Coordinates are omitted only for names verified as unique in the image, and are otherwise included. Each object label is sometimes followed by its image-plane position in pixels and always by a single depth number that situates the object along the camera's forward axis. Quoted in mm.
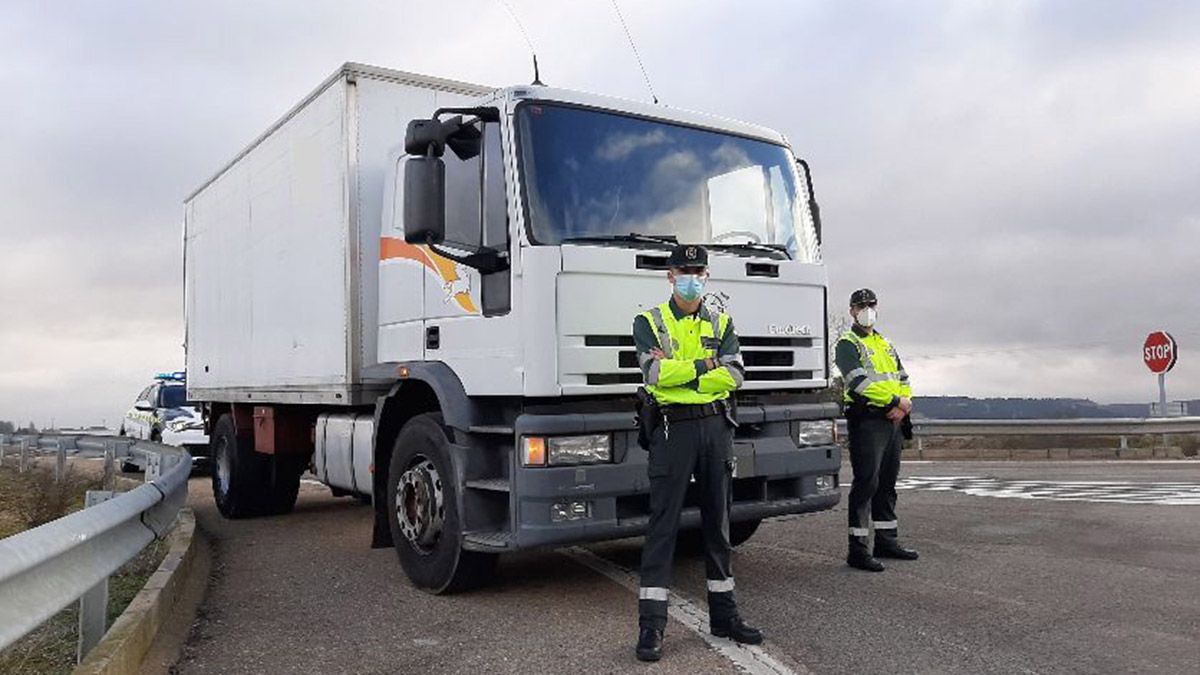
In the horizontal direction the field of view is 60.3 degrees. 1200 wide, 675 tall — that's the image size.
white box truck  5824
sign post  20812
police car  17266
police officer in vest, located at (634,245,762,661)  5211
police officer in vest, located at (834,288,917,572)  7312
